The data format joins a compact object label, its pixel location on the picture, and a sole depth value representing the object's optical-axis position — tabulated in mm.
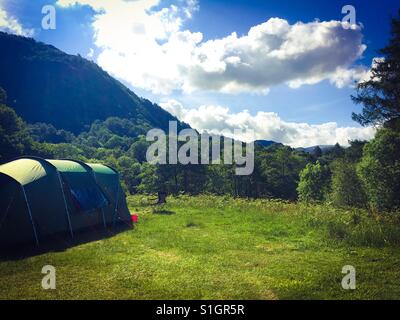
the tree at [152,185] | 28655
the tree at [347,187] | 44047
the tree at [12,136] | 52469
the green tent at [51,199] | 12102
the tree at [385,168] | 28812
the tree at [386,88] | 25297
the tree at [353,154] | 60156
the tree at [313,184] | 63219
